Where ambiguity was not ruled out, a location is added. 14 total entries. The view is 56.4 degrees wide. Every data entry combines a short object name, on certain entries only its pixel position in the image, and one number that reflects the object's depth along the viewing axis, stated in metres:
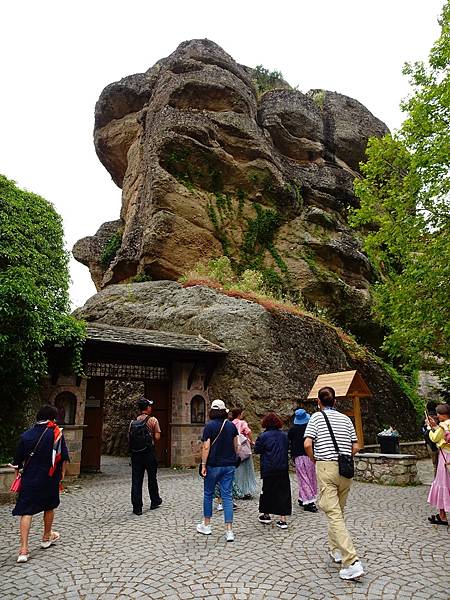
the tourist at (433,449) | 8.16
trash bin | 10.91
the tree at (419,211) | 11.38
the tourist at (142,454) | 6.52
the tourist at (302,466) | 7.05
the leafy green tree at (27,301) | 8.72
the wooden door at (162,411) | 12.48
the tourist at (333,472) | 3.87
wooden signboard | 10.59
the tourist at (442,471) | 5.96
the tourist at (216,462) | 5.38
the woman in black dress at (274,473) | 5.82
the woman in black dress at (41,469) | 4.71
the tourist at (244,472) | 7.81
